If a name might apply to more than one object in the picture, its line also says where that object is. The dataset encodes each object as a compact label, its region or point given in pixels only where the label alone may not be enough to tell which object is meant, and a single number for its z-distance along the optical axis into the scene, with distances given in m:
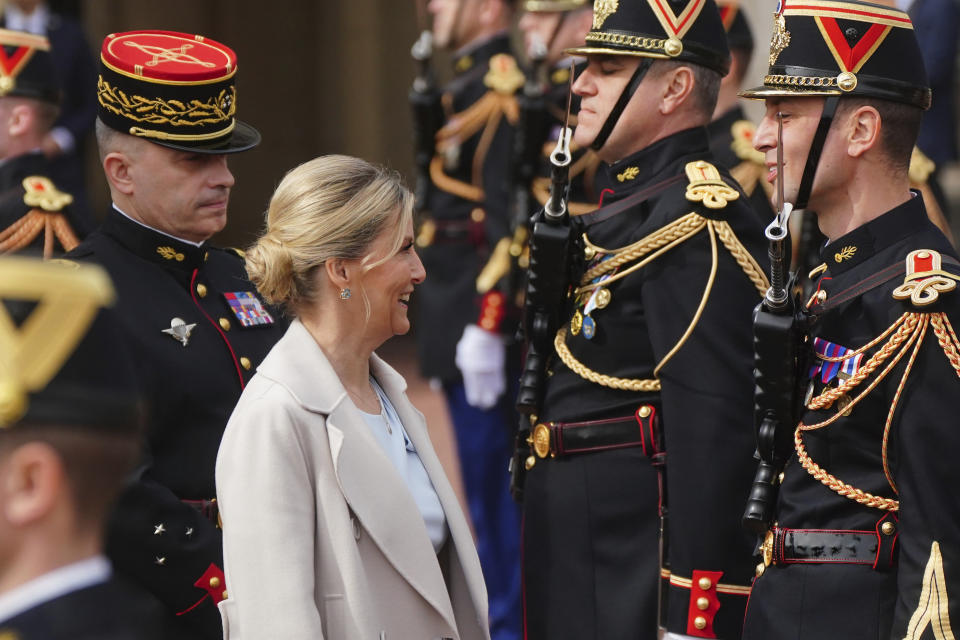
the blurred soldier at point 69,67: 16.80
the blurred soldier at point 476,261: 12.46
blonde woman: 5.37
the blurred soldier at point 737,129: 10.71
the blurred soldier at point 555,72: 12.53
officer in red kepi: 6.40
